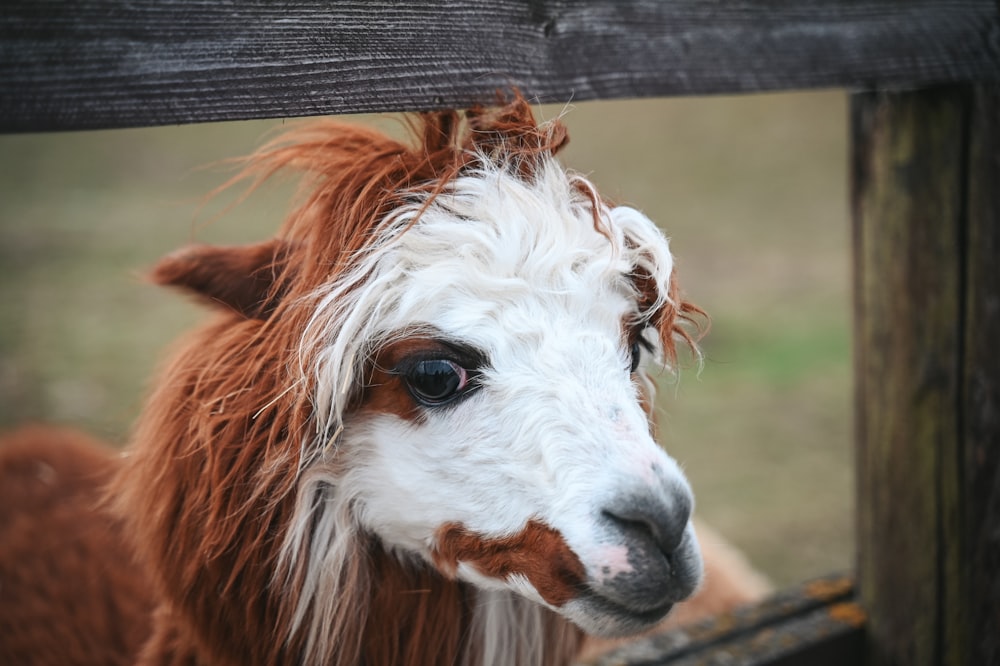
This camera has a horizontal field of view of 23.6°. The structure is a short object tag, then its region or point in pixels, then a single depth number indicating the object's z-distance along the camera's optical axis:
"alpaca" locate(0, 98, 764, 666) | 1.21
